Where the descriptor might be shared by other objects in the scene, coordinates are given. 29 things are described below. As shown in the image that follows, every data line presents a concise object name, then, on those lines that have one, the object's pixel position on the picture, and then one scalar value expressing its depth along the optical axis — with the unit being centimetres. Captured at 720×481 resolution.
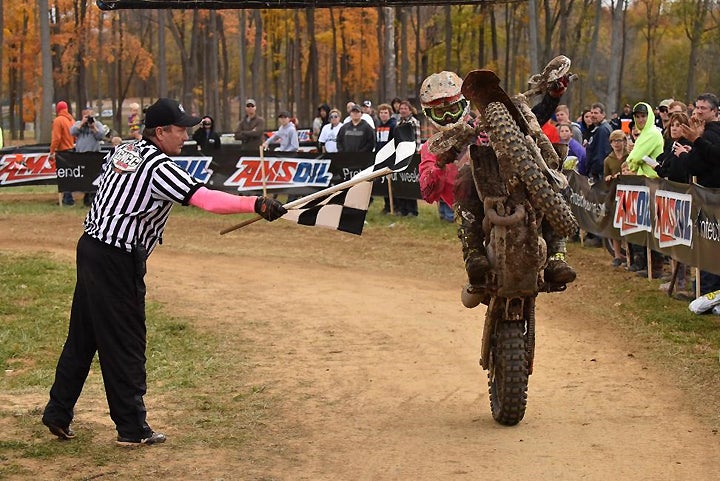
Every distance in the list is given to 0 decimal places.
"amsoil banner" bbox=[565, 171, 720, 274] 1114
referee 666
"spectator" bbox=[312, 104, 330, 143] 2658
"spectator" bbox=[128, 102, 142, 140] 2360
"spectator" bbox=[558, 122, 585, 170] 1759
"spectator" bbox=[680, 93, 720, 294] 1140
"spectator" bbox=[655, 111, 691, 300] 1193
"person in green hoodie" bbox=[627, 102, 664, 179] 1439
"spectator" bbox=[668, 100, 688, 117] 1320
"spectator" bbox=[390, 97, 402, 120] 2297
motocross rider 737
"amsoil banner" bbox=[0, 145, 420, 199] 2170
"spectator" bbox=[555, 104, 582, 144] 1812
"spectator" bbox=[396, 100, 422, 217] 2108
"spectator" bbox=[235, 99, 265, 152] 2498
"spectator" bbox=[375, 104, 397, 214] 2202
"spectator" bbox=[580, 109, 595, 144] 1822
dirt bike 676
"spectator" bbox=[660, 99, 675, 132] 1500
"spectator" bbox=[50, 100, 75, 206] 2411
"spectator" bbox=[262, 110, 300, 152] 2423
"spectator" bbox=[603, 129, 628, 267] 1538
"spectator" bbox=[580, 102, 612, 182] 1692
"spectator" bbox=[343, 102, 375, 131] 2244
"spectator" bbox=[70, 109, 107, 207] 2409
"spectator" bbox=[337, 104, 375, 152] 2219
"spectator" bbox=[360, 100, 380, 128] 2556
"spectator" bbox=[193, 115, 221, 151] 2457
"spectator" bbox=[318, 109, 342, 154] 2364
